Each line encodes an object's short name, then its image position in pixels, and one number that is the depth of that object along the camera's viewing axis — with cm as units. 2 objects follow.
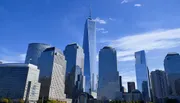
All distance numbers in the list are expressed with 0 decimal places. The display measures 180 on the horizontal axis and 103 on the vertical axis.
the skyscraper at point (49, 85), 18341
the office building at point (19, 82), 15662
